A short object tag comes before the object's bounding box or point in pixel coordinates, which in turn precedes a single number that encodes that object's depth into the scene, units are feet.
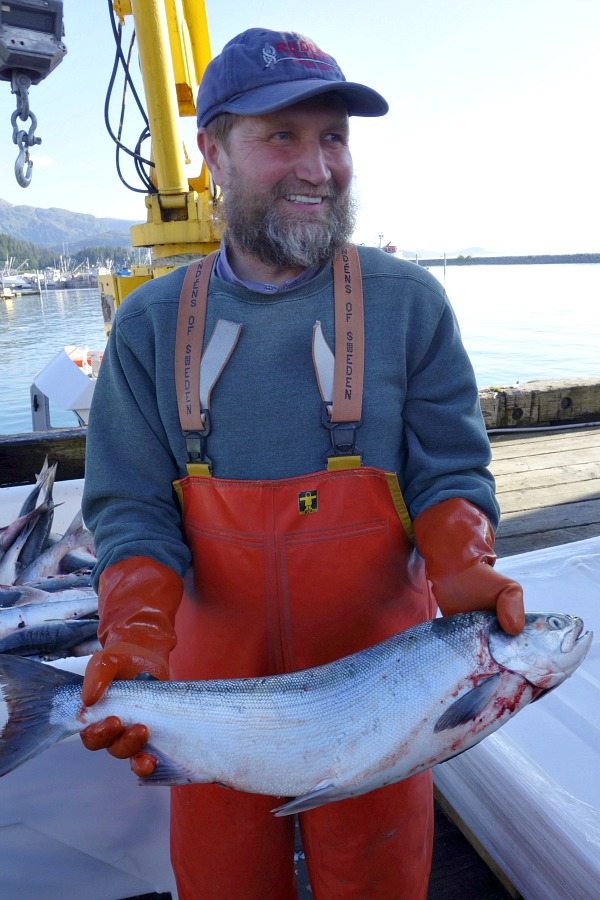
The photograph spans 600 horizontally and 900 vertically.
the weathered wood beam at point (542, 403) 20.89
